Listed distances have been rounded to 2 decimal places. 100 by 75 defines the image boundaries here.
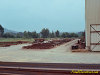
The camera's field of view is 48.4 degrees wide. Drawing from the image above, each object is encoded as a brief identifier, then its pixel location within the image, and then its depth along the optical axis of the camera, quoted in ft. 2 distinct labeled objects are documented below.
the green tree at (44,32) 239.34
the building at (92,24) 37.42
